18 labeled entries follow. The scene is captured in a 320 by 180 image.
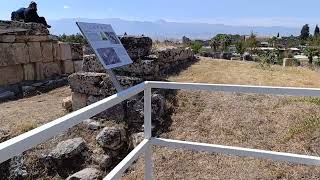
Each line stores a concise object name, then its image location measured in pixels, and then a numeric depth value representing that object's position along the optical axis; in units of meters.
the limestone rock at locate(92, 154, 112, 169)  3.40
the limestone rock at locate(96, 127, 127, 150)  3.52
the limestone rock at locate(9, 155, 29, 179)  3.32
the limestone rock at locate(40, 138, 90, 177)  3.34
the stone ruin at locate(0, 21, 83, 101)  5.95
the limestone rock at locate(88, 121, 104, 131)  3.86
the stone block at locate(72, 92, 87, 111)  4.24
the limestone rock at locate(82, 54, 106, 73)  4.47
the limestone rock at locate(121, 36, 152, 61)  4.32
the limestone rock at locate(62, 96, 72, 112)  4.43
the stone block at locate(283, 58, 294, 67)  7.84
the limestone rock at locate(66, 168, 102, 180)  2.98
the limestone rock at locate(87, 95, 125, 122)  3.93
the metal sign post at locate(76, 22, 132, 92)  2.41
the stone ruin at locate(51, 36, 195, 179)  3.54
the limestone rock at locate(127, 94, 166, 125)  3.79
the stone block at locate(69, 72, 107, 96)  4.14
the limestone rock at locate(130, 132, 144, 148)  3.56
